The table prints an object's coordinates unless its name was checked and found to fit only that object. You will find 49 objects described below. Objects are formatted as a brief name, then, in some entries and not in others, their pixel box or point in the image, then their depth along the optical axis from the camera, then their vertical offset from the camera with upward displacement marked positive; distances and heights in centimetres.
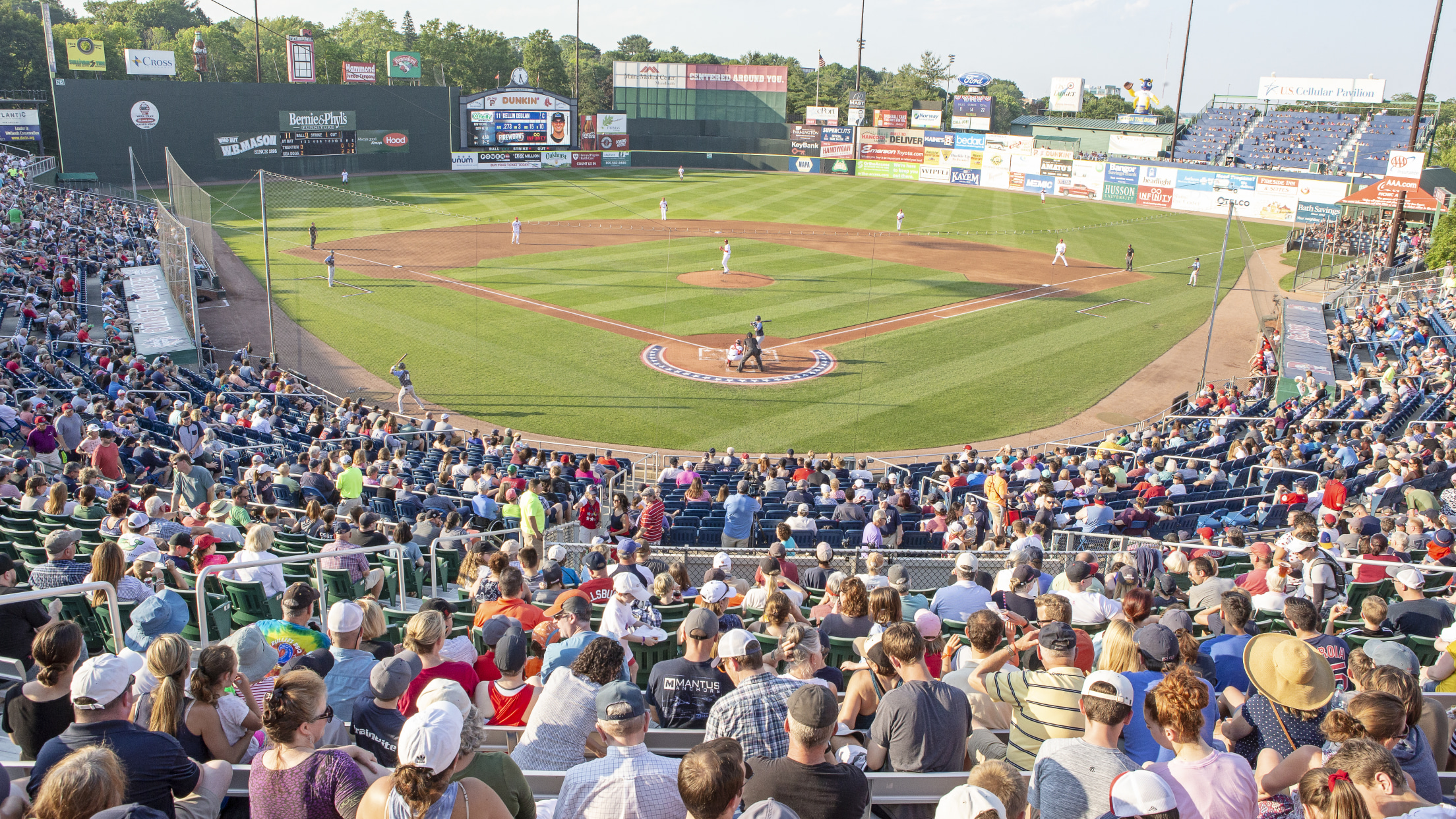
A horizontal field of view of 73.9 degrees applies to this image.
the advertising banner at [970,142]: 7456 +260
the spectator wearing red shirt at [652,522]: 1312 -469
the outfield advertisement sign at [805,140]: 7994 +261
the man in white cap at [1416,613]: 770 -330
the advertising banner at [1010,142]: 7312 +259
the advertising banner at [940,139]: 7625 +282
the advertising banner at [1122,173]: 6669 +48
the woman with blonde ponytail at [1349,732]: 457 -251
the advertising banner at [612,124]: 7681 +336
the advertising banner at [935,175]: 7650 +8
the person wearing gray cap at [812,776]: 427 -261
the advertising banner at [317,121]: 6041 +244
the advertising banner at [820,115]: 8306 +481
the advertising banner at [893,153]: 7788 +169
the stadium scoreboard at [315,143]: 6072 +103
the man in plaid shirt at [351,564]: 935 -383
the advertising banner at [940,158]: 7631 +141
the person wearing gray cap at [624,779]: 418 -261
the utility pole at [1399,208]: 3878 -82
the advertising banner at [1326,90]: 7769 +761
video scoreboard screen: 6981 +257
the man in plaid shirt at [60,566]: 725 -308
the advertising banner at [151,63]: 5900 +556
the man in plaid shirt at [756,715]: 480 -265
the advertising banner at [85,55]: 5862 +585
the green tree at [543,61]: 10519 +1106
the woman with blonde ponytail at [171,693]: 471 -255
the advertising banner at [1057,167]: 7000 +79
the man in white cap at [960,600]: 766 -328
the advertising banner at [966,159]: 7488 +134
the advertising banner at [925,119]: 8069 +458
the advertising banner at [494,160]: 6938 +28
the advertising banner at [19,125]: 5772 +162
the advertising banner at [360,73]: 6750 +603
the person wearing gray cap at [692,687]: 571 -297
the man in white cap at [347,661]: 567 -291
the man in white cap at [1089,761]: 428 -255
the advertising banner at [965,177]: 7512 -2
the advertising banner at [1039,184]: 7088 -39
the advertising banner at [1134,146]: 7550 +269
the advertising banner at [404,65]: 7369 +721
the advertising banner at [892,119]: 7950 +442
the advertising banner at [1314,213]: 5697 -159
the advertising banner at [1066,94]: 9719 +830
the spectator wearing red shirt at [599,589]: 876 -375
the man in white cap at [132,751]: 419 -254
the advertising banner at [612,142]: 7706 +197
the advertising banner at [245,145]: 5847 +77
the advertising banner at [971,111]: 8450 +579
